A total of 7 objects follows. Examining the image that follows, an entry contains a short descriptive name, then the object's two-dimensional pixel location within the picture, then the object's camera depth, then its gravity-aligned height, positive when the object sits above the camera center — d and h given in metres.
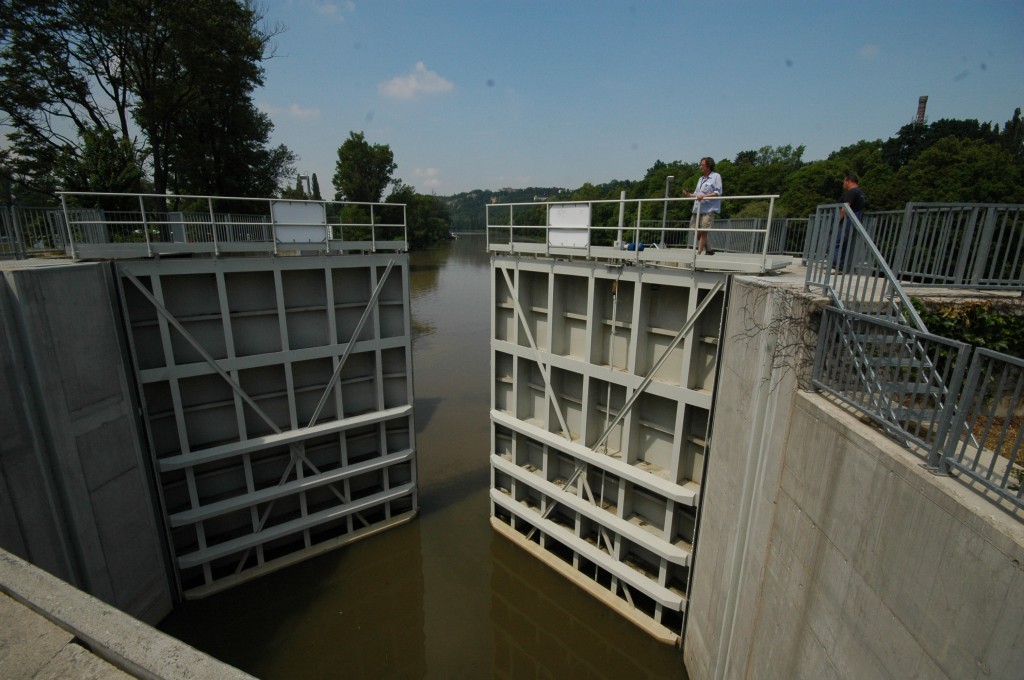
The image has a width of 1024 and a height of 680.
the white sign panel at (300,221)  8.77 -0.08
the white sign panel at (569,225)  8.34 -0.09
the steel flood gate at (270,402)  8.18 -3.53
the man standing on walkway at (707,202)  7.86 +0.32
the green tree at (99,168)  15.73 +1.51
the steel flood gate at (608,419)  7.52 -3.61
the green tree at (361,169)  59.50 +6.07
